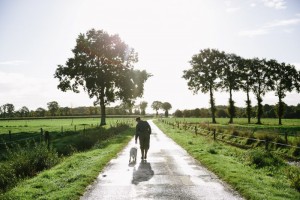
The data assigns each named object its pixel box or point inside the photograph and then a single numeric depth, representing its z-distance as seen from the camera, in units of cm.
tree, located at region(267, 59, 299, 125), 6694
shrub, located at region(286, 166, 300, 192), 998
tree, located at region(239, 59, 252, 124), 7062
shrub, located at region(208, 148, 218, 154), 1883
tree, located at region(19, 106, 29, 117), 18612
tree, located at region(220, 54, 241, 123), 6944
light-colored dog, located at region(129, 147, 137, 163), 1566
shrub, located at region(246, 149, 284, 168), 1452
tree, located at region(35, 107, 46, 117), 18594
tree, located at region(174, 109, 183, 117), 16448
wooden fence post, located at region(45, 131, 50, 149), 1848
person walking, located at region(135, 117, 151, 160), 1656
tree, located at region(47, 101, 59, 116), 19252
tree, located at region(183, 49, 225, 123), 6831
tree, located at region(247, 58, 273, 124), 6994
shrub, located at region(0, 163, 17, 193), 1109
